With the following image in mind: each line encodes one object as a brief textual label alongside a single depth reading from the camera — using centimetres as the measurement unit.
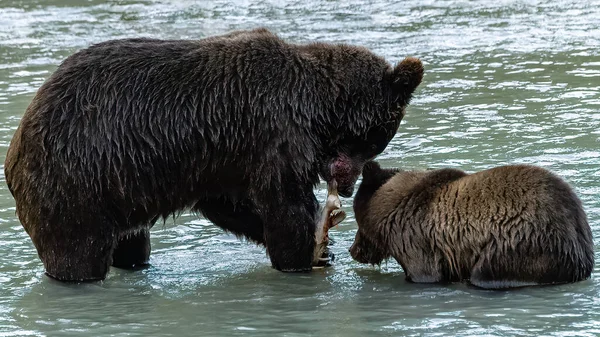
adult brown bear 1619
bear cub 1516
